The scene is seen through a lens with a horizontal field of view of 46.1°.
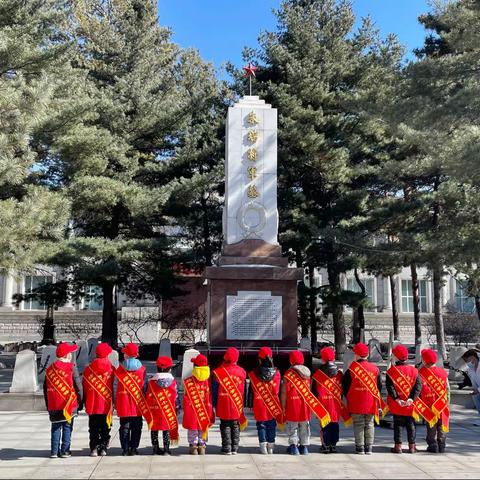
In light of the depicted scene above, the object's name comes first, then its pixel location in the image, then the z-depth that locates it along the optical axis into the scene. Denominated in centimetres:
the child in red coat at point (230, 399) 755
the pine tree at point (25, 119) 1429
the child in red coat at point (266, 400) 765
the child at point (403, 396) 775
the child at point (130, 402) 750
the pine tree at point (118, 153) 1839
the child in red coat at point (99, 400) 750
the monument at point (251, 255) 1413
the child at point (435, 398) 792
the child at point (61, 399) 747
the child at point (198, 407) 757
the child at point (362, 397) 761
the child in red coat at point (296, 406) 759
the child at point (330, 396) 775
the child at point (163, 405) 750
